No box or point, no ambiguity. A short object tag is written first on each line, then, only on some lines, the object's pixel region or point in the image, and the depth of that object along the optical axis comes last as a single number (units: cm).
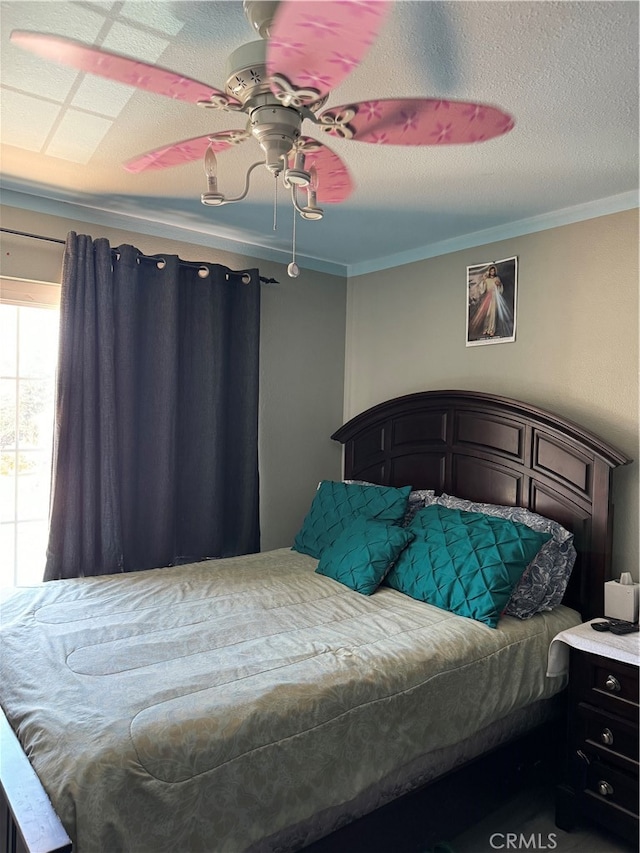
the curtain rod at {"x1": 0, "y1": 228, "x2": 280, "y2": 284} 269
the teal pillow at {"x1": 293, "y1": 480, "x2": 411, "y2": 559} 298
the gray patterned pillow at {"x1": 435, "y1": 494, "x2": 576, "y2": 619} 235
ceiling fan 109
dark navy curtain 281
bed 135
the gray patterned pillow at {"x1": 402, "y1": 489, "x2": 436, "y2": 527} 301
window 284
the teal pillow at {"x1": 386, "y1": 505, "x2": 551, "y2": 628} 227
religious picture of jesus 303
